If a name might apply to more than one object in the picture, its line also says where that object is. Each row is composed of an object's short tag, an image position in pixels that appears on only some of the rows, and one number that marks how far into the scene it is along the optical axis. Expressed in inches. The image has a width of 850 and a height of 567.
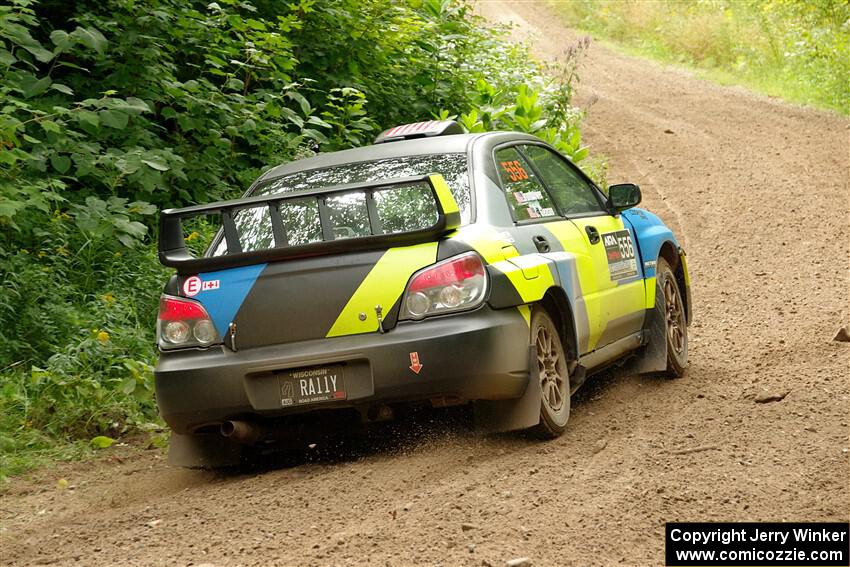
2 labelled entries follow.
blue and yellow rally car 415.5
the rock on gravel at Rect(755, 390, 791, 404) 496.7
